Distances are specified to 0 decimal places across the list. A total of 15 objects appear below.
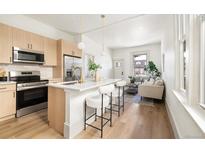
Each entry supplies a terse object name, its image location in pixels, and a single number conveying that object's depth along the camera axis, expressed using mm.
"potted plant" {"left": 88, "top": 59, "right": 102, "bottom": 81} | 2739
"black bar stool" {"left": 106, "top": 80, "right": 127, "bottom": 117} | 2903
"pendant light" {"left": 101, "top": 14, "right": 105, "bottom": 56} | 3363
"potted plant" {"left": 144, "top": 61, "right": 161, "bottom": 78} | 5714
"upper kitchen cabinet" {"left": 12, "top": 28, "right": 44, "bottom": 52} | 2820
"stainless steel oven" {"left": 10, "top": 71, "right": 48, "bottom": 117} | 2765
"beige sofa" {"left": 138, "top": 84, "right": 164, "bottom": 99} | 4008
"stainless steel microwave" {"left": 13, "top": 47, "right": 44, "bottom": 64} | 2827
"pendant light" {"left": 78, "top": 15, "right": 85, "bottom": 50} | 2694
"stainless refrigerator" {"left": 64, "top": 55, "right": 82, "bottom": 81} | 4069
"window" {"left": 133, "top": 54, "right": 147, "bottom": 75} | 7332
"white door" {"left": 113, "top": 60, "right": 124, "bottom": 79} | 8148
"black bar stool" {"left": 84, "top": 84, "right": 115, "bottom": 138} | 1983
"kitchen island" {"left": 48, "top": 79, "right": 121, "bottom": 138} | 1906
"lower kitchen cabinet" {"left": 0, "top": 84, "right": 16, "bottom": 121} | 2488
